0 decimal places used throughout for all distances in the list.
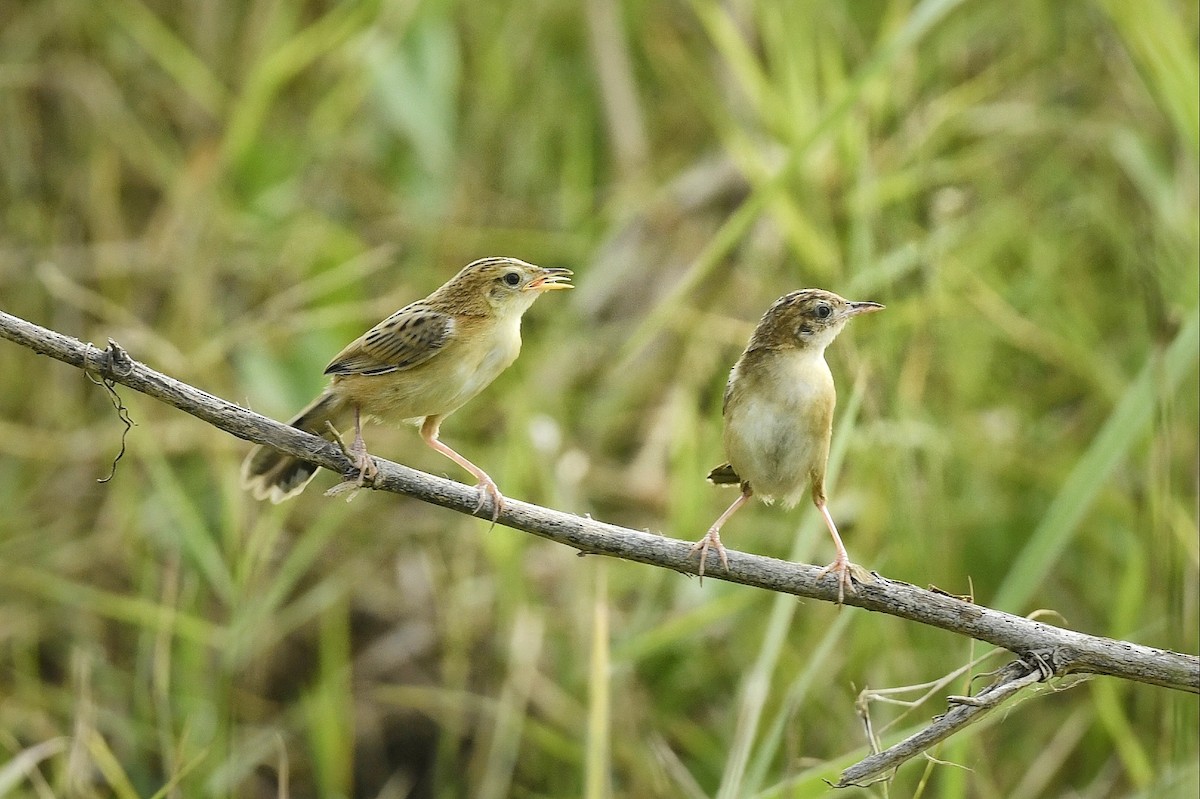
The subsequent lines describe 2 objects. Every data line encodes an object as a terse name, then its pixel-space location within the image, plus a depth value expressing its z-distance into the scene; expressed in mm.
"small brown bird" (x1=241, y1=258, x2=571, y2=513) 5961
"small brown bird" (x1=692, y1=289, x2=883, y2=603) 6309
